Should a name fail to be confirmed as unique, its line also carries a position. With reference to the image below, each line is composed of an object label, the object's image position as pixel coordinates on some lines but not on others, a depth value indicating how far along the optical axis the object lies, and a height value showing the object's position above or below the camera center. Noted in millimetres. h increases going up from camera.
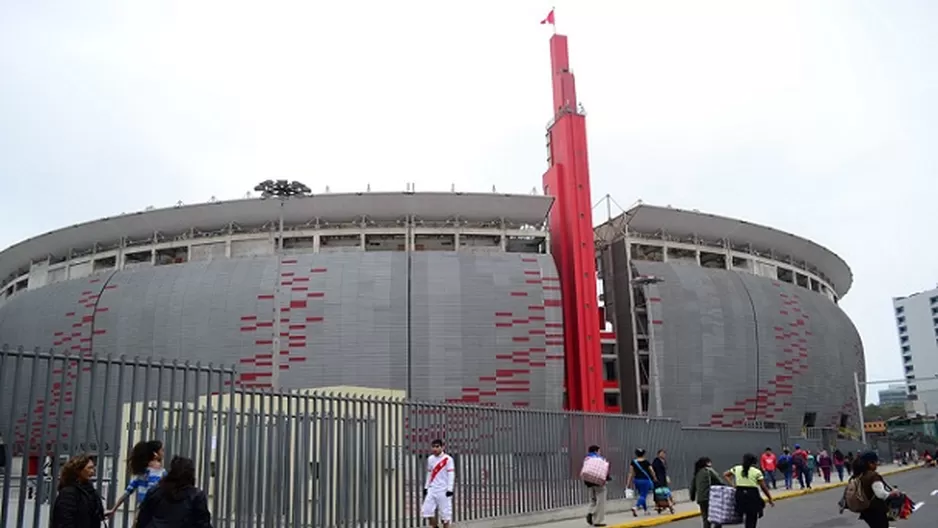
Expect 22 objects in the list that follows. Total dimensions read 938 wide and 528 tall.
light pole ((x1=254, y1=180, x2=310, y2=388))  28906 +9148
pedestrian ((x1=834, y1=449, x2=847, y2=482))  31612 -1727
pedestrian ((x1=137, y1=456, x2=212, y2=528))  5281 -447
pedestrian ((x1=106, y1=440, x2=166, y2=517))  6469 -253
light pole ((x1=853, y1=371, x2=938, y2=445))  50912 +1425
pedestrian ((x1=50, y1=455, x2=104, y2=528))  5547 -428
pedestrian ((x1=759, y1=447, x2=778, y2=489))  23344 -1184
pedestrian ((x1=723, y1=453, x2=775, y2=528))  10133 -859
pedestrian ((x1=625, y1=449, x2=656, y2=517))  16638 -1114
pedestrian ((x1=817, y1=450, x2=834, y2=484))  30138 -1698
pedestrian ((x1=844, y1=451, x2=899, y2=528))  7738 -735
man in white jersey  11148 -765
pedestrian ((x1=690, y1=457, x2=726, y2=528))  11086 -825
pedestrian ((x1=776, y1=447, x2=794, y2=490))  25658 -1512
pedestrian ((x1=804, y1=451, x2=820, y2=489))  26280 -1828
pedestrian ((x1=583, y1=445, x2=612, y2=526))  14648 -1393
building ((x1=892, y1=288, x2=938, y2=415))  129250 +14476
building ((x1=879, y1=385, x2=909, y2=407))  180075 +5626
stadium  41031 +7246
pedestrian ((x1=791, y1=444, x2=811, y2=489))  26297 -1417
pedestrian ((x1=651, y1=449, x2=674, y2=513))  17031 -1366
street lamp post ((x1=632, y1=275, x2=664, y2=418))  42281 +5113
